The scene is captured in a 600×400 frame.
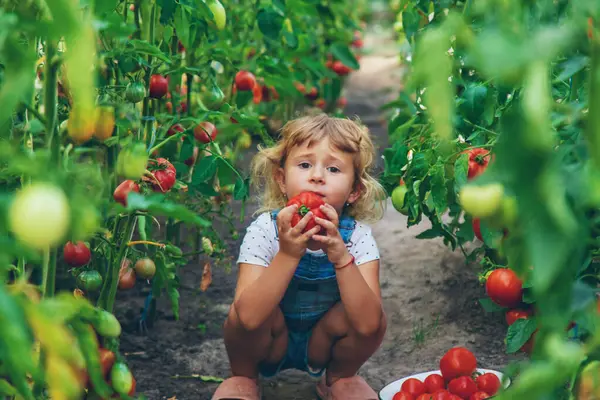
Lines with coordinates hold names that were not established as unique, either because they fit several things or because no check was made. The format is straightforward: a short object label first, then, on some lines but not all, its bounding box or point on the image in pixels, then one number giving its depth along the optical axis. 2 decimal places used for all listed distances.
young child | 1.90
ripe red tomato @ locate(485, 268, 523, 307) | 1.81
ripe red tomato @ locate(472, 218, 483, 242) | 1.88
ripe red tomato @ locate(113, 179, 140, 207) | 1.77
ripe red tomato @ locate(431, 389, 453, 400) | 1.89
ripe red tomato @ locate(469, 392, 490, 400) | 1.87
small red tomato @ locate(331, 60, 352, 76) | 4.43
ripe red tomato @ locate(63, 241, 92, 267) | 1.83
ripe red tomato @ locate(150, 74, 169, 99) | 2.02
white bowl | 1.98
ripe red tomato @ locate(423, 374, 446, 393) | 1.98
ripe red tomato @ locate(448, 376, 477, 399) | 1.91
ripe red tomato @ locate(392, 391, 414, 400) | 1.88
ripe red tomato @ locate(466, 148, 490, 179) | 1.78
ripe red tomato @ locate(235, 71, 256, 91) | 2.72
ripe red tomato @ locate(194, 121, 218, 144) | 2.20
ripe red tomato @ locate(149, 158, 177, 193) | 1.85
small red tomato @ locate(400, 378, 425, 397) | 1.93
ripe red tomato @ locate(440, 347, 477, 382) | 1.97
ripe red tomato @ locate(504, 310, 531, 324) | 1.92
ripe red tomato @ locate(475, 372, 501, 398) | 1.94
